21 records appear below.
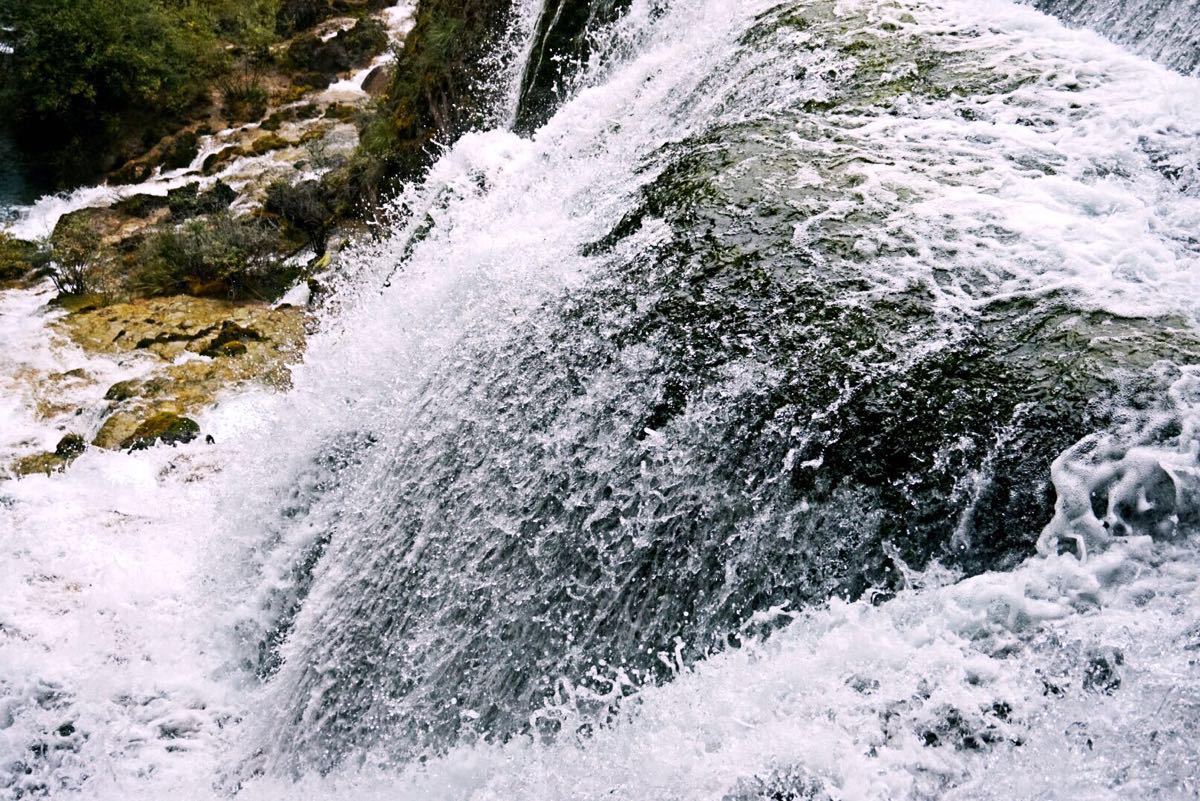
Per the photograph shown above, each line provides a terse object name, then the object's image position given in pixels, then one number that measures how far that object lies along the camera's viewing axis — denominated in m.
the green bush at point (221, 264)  10.06
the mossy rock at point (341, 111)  14.51
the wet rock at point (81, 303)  9.87
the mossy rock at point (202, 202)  12.17
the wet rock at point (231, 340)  8.65
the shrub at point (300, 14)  17.89
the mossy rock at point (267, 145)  13.80
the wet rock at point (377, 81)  14.89
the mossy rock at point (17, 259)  11.00
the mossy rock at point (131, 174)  13.94
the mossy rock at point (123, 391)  7.97
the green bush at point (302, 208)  10.95
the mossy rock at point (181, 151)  14.20
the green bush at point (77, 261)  10.27
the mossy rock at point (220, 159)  13.65
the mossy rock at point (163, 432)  7.26
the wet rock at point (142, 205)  12.80
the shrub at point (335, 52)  16.28
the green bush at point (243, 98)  15.47
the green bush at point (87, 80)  14.65
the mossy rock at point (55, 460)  7.15
